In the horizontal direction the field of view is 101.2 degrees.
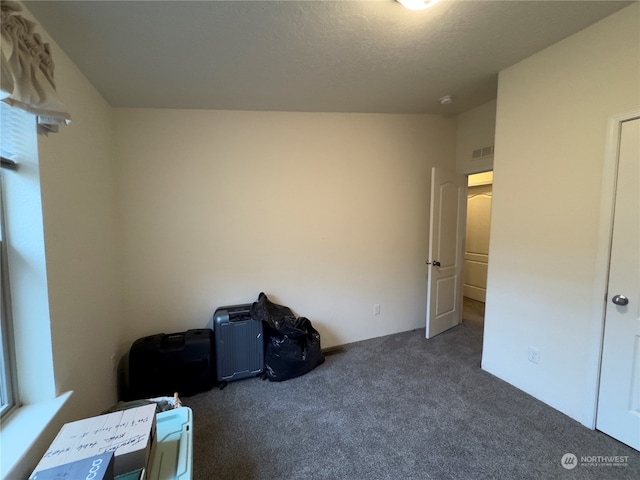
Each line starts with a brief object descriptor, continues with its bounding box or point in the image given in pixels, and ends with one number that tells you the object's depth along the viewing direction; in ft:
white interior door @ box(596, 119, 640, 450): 5.08
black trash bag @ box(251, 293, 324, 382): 7.65
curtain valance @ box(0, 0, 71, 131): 3.12
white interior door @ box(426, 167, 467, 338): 9.77
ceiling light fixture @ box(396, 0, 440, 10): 4.29
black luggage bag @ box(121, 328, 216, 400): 6.75
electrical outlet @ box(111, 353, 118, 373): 6.60
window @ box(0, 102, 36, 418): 3.72
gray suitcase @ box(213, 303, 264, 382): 7.45
